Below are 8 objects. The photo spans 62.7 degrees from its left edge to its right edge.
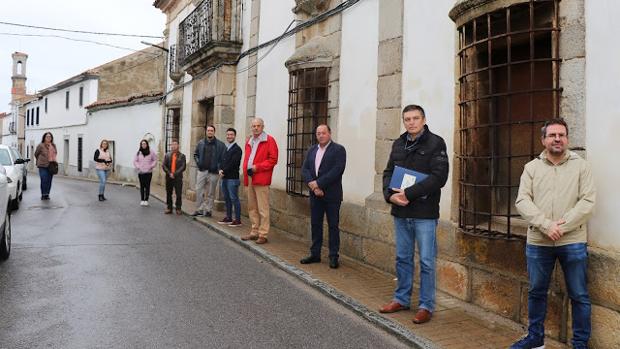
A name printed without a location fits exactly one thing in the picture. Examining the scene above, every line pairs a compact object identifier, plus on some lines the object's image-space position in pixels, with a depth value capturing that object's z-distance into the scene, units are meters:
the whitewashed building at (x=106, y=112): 19.50
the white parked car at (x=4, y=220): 5.40
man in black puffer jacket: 3.92
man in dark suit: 5.65
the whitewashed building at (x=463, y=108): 3.39
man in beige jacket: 3.10
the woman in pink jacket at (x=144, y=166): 11.19
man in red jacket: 6.96
